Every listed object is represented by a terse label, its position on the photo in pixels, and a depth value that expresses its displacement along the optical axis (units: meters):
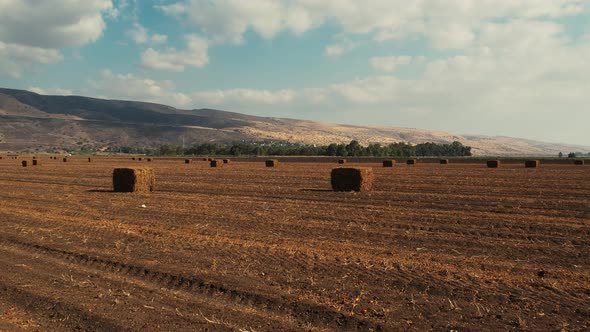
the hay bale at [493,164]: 55.06
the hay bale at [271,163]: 57.95
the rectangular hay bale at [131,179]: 25.30
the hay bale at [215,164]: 57.23
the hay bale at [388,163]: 57.22
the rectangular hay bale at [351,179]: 24.80
